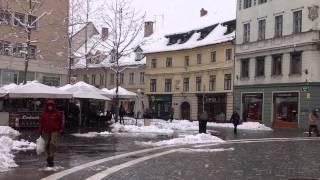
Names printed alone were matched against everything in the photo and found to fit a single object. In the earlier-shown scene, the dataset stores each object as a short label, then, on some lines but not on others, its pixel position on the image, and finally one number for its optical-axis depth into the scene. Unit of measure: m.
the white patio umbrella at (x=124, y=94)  44.34
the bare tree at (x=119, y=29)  45.00
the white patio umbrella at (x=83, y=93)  35.41
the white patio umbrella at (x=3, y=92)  32.53
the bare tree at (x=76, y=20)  45.25
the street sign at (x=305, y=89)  47.16
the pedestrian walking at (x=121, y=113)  46.19
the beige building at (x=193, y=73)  60.42
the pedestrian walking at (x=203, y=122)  29.11
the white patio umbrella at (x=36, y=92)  31.53
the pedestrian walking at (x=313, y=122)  34.25
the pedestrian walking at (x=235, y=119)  37.74
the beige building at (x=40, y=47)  47.88
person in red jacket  14.95
